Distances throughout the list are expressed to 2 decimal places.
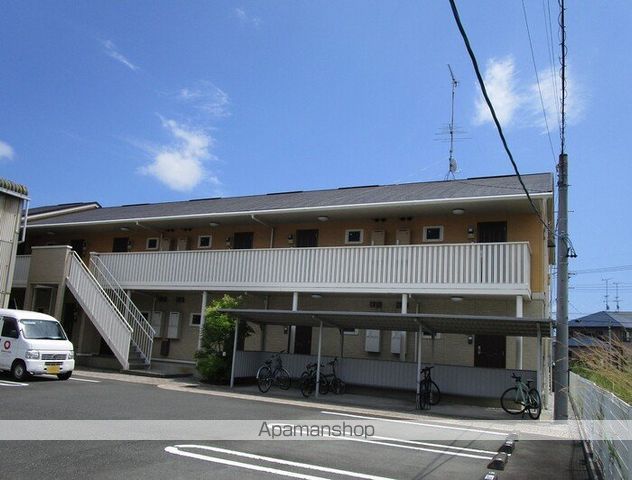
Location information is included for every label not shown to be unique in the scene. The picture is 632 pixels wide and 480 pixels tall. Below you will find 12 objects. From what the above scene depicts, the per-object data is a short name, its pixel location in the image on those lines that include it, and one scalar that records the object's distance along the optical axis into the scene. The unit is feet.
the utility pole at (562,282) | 39.96
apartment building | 50.26
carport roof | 42.50
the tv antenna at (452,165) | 77.77
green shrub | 54.60
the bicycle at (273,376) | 51.03
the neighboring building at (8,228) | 62.80
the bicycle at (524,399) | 42.06
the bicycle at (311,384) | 49.88
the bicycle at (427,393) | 44.83
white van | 46.52
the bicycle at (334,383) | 50.98
